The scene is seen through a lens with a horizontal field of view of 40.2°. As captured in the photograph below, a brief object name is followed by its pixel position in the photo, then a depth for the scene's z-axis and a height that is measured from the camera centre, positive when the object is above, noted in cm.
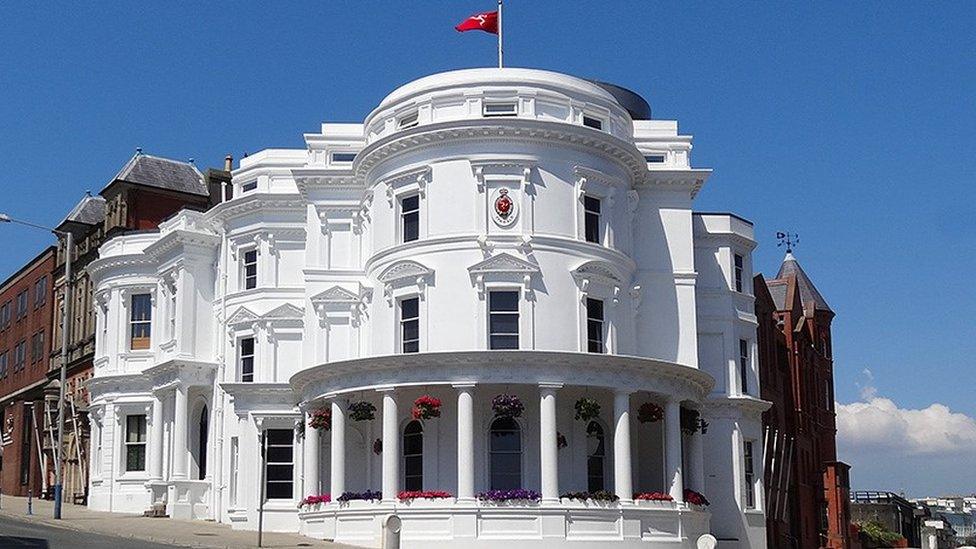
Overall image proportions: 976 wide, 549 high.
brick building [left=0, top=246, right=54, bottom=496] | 6297 +471
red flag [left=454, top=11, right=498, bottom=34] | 4331 +1410
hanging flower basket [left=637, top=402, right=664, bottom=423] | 3878 +133
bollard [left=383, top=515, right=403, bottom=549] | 3091 -163
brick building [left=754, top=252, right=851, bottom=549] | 5125 +175
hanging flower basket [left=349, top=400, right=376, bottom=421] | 3775 +138
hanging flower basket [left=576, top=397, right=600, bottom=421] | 3703 +141
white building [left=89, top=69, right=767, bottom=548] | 3681 +407
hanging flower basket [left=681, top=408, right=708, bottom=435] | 4031 +113
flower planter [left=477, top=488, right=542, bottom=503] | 3556 -94
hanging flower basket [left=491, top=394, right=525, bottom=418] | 3600 +146
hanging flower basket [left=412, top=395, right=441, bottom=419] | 3634 +141
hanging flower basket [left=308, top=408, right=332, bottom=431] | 3909 +118
